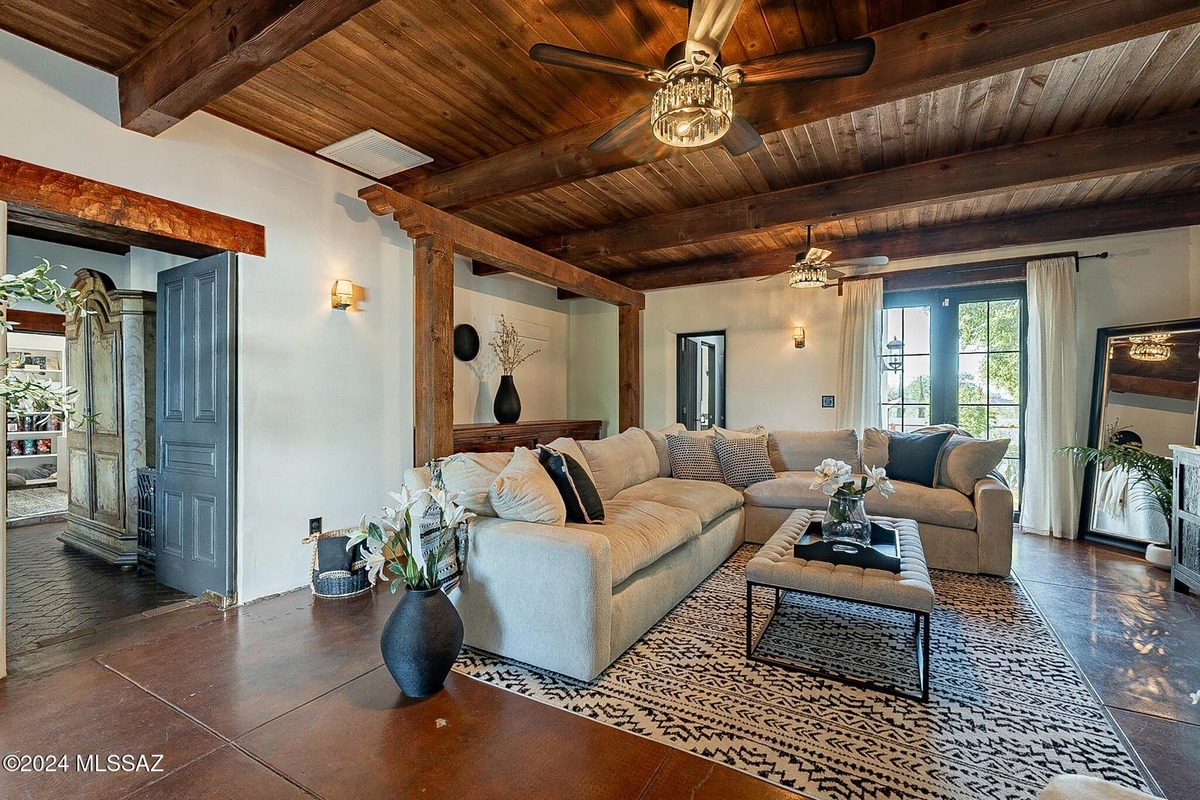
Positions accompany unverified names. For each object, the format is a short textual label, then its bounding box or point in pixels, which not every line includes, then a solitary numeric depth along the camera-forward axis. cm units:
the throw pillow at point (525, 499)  252
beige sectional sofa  228
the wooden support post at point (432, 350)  368
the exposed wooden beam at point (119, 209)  242
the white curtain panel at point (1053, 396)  474
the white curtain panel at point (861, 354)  558
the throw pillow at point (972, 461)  391
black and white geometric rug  173
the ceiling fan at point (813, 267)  448
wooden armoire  411
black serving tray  248
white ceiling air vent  332
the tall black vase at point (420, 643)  213
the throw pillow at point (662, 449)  484
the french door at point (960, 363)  515
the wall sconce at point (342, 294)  372
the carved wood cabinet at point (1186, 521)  320
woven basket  336
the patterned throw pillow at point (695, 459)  468
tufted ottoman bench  219
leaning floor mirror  414
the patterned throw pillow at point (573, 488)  290
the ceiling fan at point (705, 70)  181
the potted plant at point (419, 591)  213
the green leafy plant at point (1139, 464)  400
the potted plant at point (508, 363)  584
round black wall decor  568
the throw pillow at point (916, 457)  421
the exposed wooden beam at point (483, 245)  358
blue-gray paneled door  321
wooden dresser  509
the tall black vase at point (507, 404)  583
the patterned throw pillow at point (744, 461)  455
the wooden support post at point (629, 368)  648
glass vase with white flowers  279
